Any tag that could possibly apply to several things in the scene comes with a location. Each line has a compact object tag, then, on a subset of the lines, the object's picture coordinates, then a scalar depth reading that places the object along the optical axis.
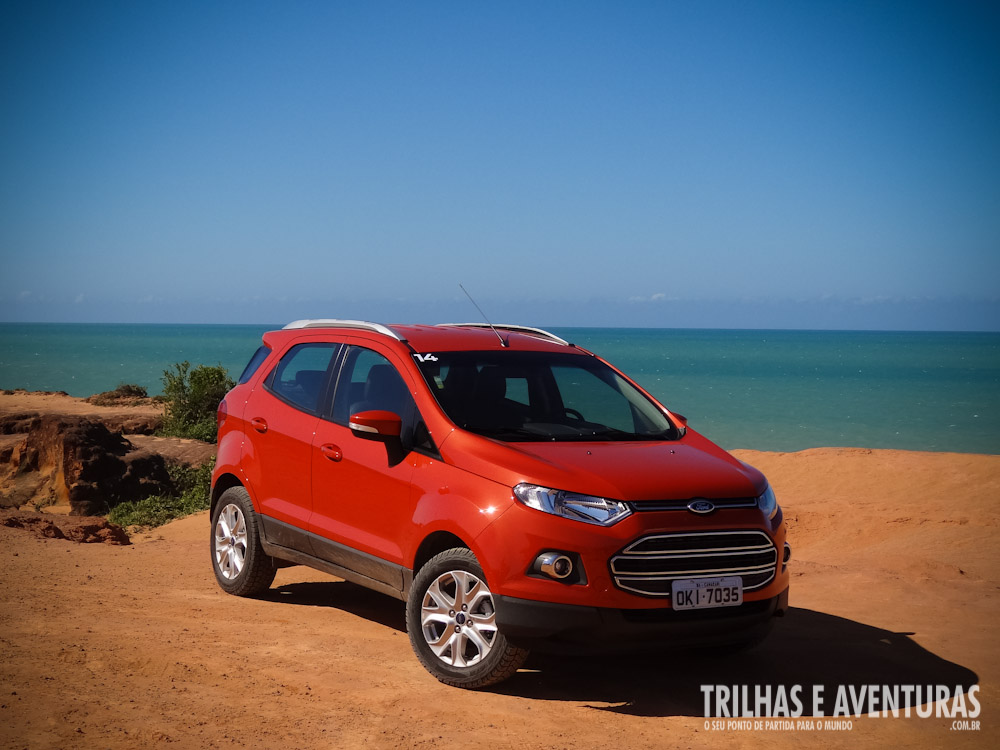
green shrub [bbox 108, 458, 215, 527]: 12.69
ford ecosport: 4.94
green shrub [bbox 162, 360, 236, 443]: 18.88
